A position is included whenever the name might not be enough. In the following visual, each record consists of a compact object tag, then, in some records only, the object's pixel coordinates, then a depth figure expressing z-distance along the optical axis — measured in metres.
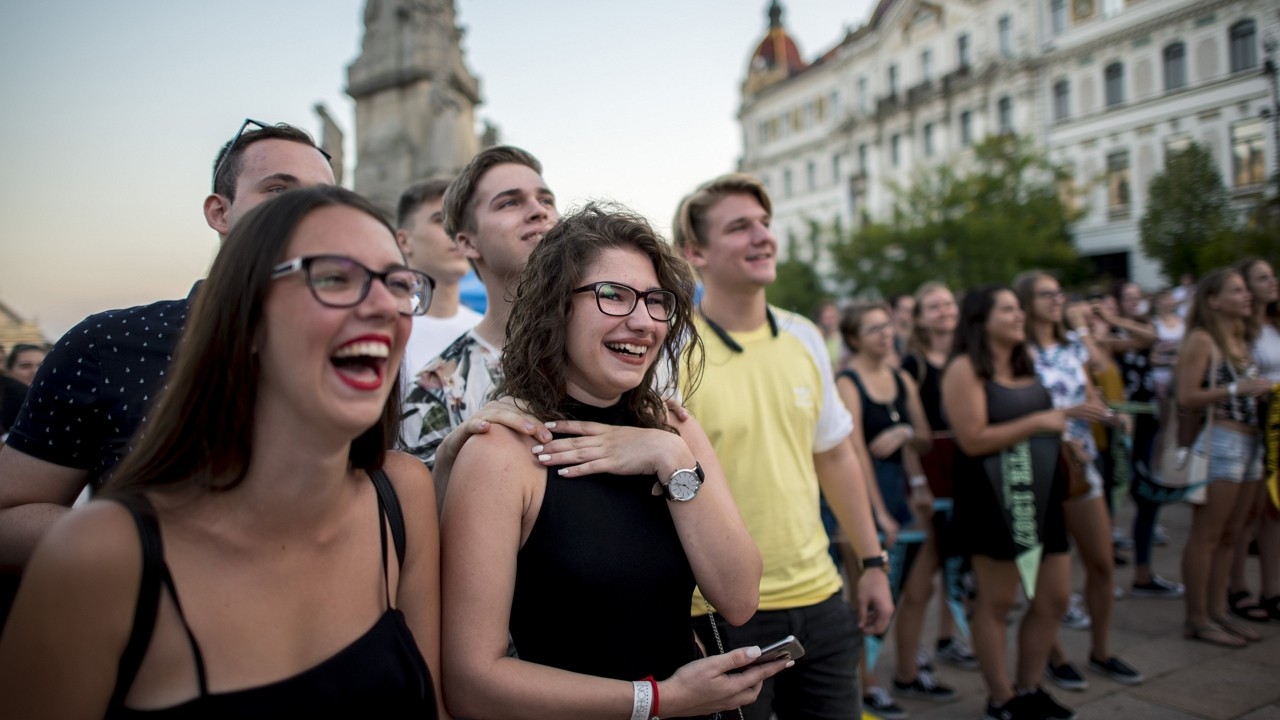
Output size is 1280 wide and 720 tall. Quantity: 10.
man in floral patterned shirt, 2.39
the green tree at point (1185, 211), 22.14
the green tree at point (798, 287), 39.22
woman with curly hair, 1.64
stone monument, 8.90
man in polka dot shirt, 1.77
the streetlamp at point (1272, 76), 14.05
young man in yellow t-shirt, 2.65
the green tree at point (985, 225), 29.28
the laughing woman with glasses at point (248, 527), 1.20
